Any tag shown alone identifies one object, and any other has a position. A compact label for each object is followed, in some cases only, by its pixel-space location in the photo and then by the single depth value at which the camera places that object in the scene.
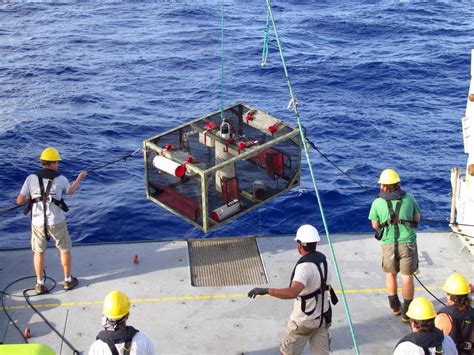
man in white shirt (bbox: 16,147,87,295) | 9.38
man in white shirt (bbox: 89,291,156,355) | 6.12
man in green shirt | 8.81
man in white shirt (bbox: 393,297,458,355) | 6.12
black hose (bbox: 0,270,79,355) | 8.84
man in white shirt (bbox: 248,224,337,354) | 7.27
